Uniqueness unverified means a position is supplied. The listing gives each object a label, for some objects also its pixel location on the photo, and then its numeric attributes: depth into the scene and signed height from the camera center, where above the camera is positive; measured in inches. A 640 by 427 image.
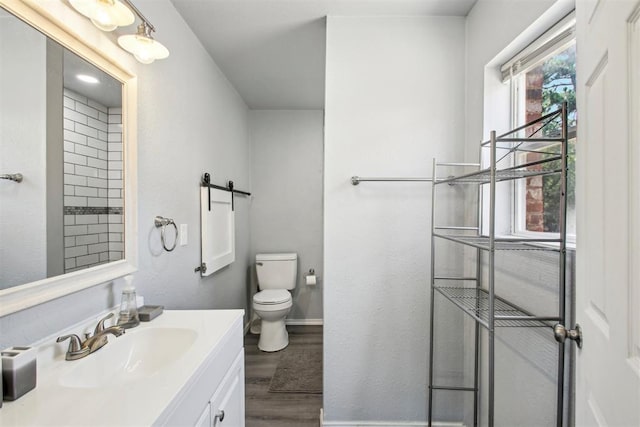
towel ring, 54.6 -2.9
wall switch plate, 64.1 -5.9
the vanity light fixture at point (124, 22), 35.7 +25.5
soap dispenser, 42.6 -15.3
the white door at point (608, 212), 18.3 +0.0
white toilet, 98.9 -31.6
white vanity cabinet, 29.0 -23.0
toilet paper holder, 117.2 -28.7
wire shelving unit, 37.6 -6.2
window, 41.9 +18.6
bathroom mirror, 29.6 +6.2
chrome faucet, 33.8 -16.7
